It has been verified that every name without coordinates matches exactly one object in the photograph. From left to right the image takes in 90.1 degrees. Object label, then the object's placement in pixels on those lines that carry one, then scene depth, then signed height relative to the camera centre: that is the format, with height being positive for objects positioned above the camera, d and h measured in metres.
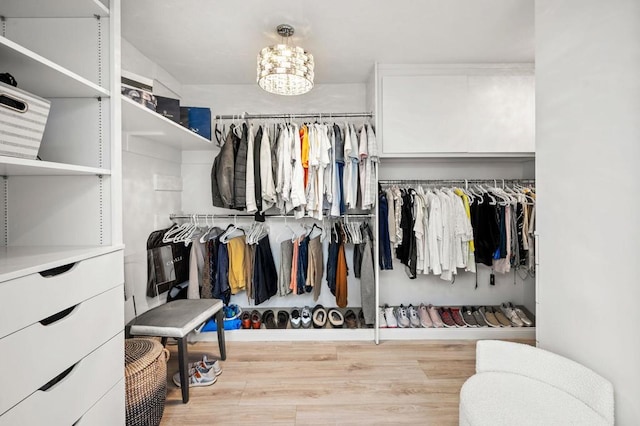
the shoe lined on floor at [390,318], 2.84 -0.97
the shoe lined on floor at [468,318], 2.88 -0.98
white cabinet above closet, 2.75 +0.89
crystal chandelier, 2.03 +0.93
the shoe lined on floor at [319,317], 2.86 -0.96
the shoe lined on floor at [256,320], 2.84 -0.98
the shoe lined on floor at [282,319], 2.91 -1.01
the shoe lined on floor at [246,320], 2.85 -0.98
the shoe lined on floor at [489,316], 2.88 -0.98
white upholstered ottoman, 1.14 -0.72
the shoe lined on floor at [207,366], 2.20 -1.08
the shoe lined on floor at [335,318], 2.85 -0.97
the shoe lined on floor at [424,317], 2.86 -0.98
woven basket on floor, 1.56 -0.86
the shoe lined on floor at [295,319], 2.86 -0.98
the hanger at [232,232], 2.96 -0.19
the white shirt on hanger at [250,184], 2.67 +0.23
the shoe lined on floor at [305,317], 2.85 -0.96
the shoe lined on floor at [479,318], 2.89 -0.99
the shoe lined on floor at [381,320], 2.84 -0.99
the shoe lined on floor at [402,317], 2.86 -0.98
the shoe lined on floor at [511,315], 2.88 -0.97
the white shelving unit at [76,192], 1.17 +0.09
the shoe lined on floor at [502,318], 2.88 -0.99
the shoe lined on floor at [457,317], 2.87 -0.98
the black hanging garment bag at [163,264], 2.49 -0.43
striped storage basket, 1.01 +0.30
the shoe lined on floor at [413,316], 2.87 -0.98
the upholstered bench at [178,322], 1.90 -0.69
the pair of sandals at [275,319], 2.89 -1.01
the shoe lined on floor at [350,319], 2.85 -0.99
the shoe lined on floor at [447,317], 2.86 -0.98
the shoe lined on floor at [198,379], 2.10 -1.12
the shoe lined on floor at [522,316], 2.86 -0.97
